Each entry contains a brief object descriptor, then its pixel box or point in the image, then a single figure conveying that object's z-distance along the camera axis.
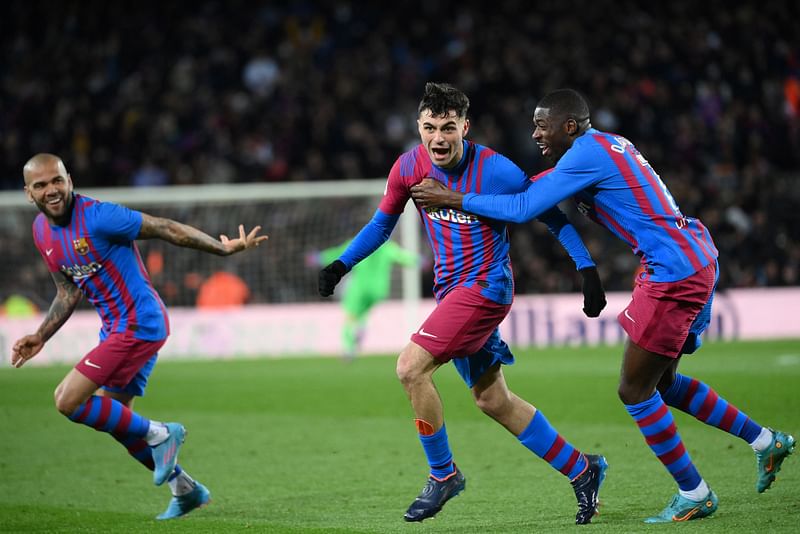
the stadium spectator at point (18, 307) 36.00
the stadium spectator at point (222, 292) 36.81
